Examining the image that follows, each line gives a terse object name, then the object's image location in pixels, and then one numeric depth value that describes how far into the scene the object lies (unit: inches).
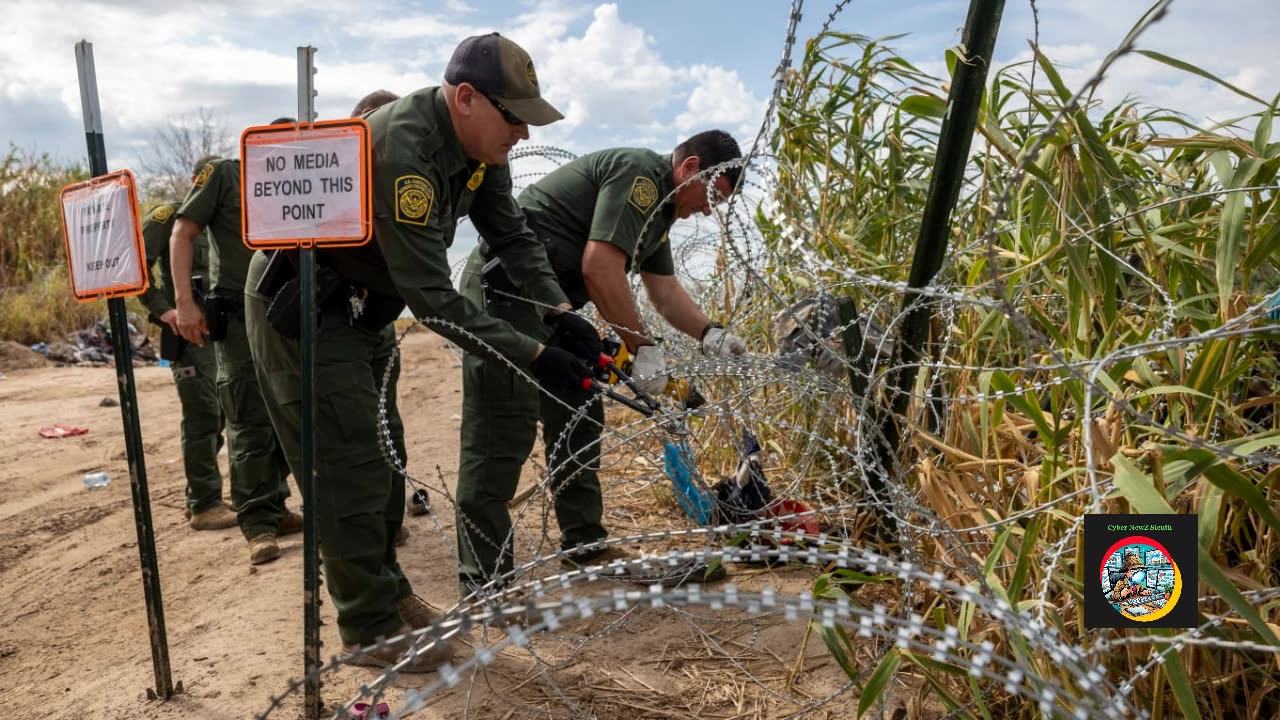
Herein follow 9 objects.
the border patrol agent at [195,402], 165.2
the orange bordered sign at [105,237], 94.5
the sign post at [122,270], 92.2
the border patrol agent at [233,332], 145.2
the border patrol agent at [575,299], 119.2
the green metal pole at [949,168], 76.0
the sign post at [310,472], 82.2
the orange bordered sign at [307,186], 80.1
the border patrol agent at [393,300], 95.0
